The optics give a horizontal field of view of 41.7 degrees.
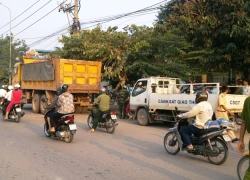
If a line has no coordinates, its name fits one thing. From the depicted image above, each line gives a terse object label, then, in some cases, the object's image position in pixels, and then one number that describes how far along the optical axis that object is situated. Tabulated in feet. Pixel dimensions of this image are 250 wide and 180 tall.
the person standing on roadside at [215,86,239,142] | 30.37
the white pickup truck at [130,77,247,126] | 34.03
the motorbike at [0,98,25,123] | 41.68
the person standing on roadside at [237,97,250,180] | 12.36
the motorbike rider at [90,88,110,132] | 34.71
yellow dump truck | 49.60
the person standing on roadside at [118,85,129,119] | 50.57
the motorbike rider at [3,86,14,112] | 42.47
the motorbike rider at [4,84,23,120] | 41.34
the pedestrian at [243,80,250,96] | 36.27
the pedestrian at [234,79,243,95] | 38.55
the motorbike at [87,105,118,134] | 34.60
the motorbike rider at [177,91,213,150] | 22.00
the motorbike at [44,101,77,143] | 28.27
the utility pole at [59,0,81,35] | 78.33
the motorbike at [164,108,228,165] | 21.15
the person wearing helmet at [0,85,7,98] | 49.42
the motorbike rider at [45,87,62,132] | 29.25
